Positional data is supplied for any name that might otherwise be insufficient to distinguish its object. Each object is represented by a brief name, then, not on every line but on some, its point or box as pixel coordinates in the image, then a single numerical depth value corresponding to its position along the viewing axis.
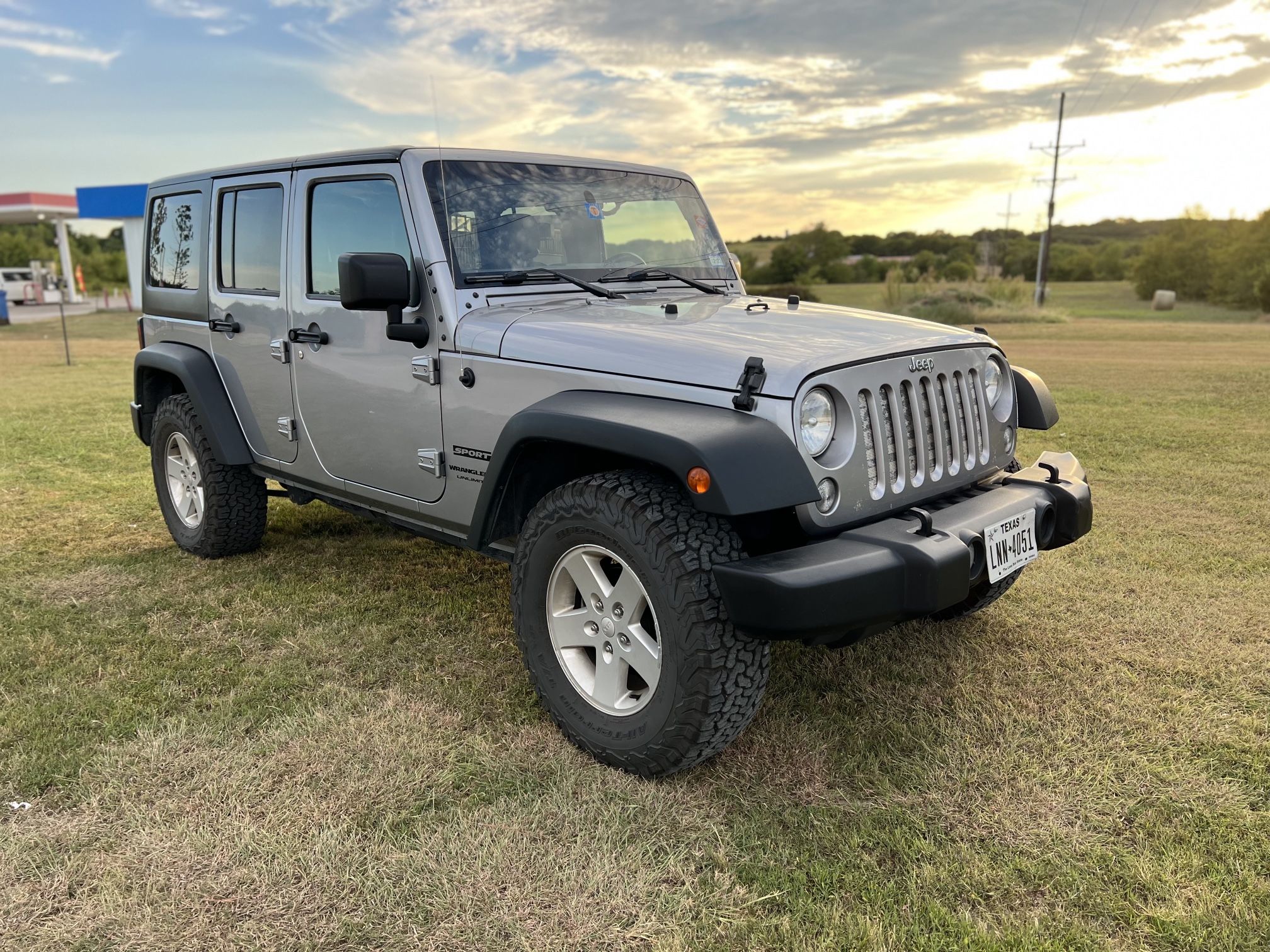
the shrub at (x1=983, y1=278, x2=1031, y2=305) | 28.89
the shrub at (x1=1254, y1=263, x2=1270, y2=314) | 33.16
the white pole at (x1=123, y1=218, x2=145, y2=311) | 36.19
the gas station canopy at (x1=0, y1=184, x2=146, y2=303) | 36.56
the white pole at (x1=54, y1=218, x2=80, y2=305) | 41.97
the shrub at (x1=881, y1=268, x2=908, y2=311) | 28.83
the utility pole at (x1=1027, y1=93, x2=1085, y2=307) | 40.69
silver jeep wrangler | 2.60
